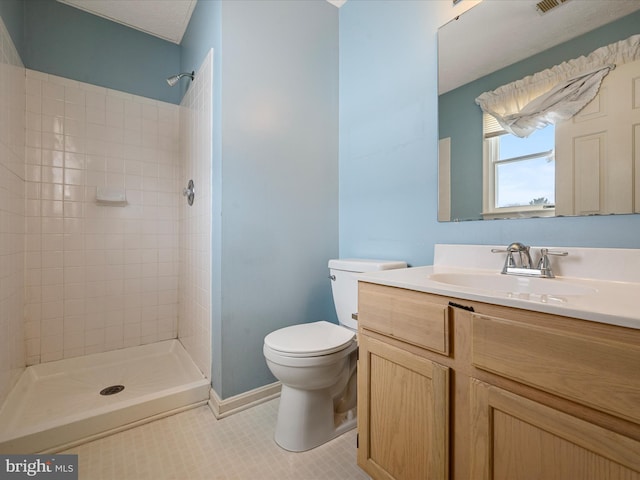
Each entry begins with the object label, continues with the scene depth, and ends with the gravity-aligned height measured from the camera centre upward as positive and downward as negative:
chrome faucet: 0.99 -0.08
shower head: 1.80 +1.02
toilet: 1.24 -0.63
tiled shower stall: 1.66 +0.12
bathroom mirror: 0.92 +0.59
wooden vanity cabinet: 0.54 -0.37
